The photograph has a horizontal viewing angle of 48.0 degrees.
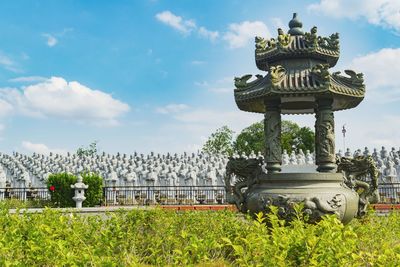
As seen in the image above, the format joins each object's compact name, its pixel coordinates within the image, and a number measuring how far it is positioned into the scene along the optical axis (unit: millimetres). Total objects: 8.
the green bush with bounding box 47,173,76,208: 20406
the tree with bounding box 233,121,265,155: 62500
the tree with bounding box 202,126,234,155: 65688
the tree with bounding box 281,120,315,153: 59719
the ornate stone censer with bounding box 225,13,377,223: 9070
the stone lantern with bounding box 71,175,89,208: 19766
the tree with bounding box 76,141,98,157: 68938
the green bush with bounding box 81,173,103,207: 20703
